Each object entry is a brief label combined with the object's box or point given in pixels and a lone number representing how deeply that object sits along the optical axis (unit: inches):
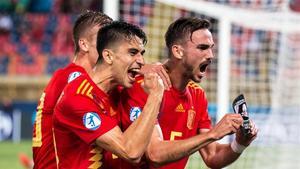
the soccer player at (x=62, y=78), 524.4
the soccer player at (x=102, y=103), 475.8
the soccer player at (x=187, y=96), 538.0
